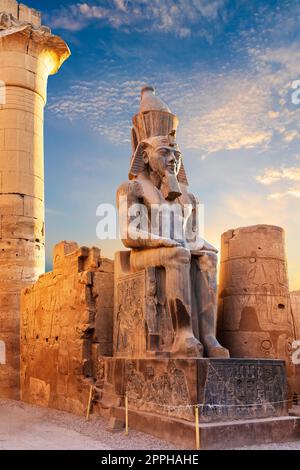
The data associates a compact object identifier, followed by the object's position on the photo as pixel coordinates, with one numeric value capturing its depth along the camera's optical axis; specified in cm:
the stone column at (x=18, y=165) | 1084
